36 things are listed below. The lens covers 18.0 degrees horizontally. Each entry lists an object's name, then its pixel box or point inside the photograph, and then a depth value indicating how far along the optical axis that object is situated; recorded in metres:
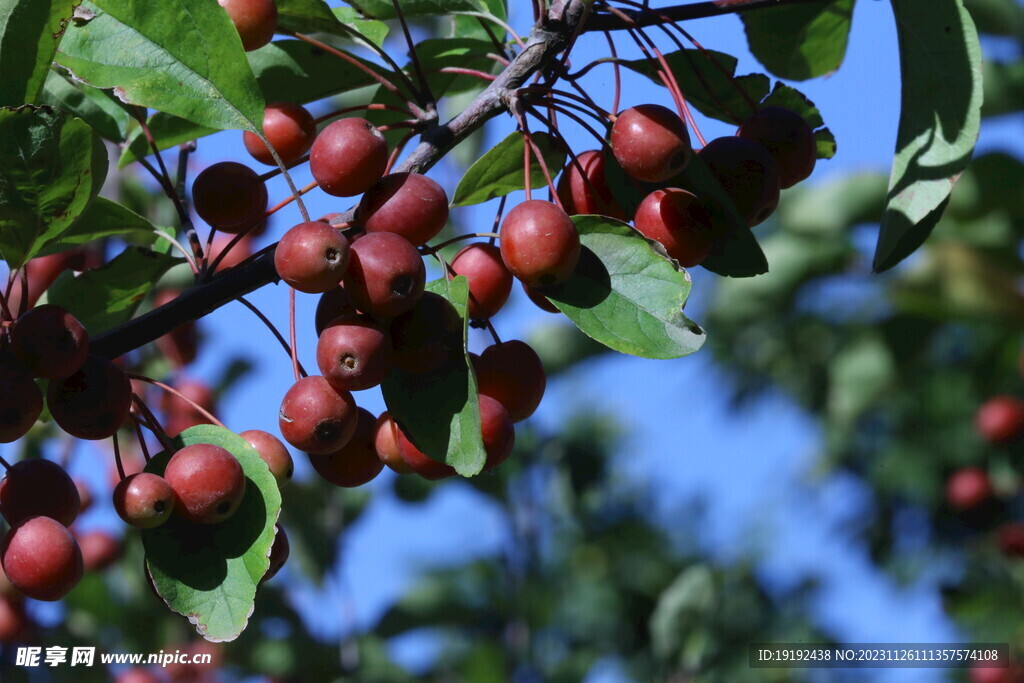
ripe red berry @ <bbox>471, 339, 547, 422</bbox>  0.64
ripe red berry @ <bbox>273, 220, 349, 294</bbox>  0.62
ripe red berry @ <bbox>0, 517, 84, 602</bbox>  0.63
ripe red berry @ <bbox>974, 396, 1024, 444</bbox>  3.24
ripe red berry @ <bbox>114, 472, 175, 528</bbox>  0.63
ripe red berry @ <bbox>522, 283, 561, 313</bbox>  0.65
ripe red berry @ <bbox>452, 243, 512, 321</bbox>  0.65
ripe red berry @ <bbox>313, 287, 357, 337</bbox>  0.64
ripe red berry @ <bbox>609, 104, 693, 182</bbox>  0.64
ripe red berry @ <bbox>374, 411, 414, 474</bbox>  0.64
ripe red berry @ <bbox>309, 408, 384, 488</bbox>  0.65
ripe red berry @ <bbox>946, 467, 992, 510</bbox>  3.44
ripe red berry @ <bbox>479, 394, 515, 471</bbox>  0.63
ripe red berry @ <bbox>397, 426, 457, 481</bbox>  0.63
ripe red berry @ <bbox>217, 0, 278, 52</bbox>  0.66
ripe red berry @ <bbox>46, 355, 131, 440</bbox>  0.63
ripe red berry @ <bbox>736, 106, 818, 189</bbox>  0.67
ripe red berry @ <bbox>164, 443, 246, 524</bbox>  0.63
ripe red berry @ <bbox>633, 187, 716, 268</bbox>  0.64
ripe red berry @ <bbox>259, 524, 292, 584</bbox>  0.64
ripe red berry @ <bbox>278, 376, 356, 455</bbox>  0.63
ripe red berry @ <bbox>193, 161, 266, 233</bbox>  0.66
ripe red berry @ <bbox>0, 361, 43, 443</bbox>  0.62
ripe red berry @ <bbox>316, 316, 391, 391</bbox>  0.62
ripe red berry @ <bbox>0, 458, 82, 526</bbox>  0.64
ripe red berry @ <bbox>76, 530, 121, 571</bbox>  1.18
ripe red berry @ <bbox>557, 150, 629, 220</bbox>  0.66
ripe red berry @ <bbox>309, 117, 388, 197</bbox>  0.64
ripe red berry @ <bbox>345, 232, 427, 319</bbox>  0.62
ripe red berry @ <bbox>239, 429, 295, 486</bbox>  0.65
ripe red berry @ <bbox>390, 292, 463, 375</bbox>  0.62
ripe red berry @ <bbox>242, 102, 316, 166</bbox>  0.69
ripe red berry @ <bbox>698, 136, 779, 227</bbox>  0.65
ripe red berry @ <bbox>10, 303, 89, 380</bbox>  0.62
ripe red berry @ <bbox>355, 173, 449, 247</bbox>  0.63
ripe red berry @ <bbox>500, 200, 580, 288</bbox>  0.63
